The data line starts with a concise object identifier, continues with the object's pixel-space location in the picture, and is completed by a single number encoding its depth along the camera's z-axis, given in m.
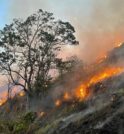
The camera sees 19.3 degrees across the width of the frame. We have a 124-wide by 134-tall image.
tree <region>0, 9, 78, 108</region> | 55.91
